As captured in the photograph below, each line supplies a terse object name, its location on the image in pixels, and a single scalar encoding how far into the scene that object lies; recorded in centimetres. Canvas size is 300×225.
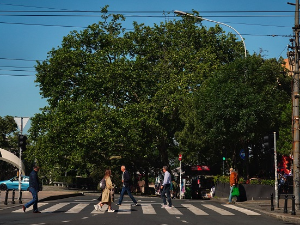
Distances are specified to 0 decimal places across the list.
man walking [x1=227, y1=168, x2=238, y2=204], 2968
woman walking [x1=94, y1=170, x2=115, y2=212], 2267
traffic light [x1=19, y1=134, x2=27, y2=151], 2845
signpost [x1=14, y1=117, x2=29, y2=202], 2761
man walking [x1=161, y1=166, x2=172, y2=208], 2513
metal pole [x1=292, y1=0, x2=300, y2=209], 2412
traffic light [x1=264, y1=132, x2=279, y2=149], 2452
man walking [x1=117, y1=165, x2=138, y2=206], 2541
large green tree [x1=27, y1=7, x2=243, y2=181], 5056
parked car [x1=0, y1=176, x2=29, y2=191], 5149
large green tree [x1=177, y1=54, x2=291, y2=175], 4016
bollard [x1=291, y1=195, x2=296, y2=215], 2110
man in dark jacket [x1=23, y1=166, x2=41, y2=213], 2216
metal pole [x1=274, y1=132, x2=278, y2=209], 2475
